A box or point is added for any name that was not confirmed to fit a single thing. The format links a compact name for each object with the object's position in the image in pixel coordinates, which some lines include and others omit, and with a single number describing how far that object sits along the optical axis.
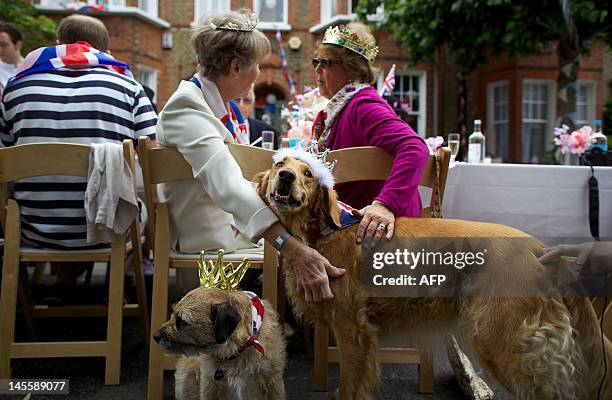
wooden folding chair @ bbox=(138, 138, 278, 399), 2.42
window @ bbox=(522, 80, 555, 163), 15.62
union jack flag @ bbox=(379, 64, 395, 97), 4.85
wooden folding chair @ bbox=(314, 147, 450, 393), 2.41
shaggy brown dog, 1.94
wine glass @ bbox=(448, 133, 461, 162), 3.94
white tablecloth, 3.72
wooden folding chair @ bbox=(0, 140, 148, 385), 2.52
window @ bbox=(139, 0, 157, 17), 5.89
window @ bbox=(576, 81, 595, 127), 15.80
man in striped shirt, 2.84
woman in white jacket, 2.08
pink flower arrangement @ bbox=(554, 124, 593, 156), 4.32
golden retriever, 1.79
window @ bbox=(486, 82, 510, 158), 15.93
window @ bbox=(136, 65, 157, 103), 11.55
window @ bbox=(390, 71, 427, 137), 15.63
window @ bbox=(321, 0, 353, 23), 13.69
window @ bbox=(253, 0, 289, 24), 8.20
